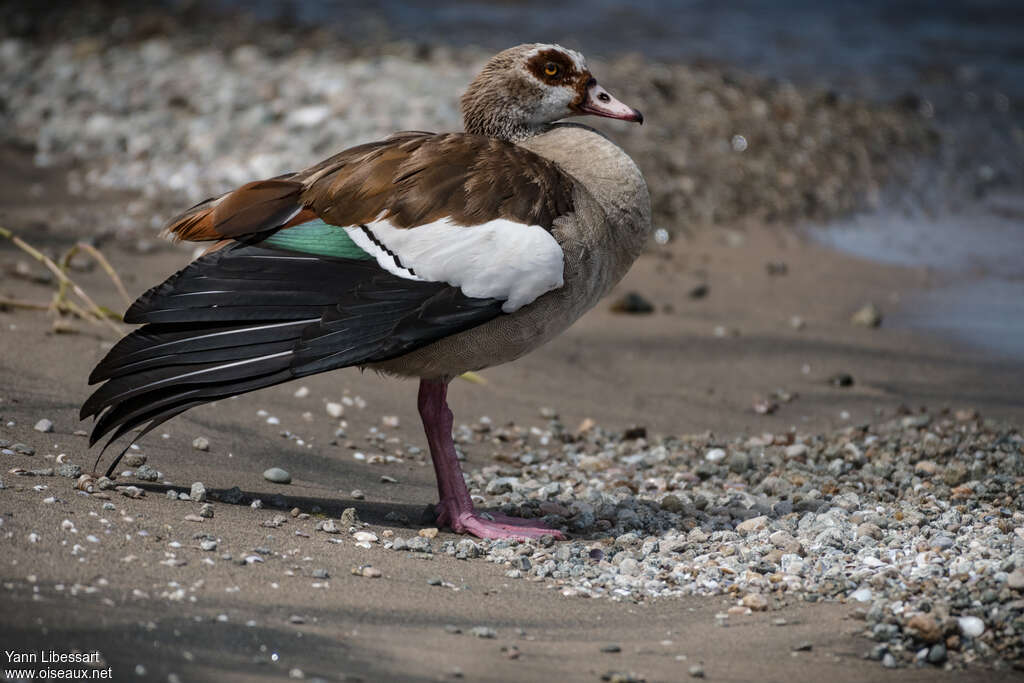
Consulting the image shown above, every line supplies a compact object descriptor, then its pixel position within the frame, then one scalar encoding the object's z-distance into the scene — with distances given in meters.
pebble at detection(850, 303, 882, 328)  17.06
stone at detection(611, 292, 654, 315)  16.94
